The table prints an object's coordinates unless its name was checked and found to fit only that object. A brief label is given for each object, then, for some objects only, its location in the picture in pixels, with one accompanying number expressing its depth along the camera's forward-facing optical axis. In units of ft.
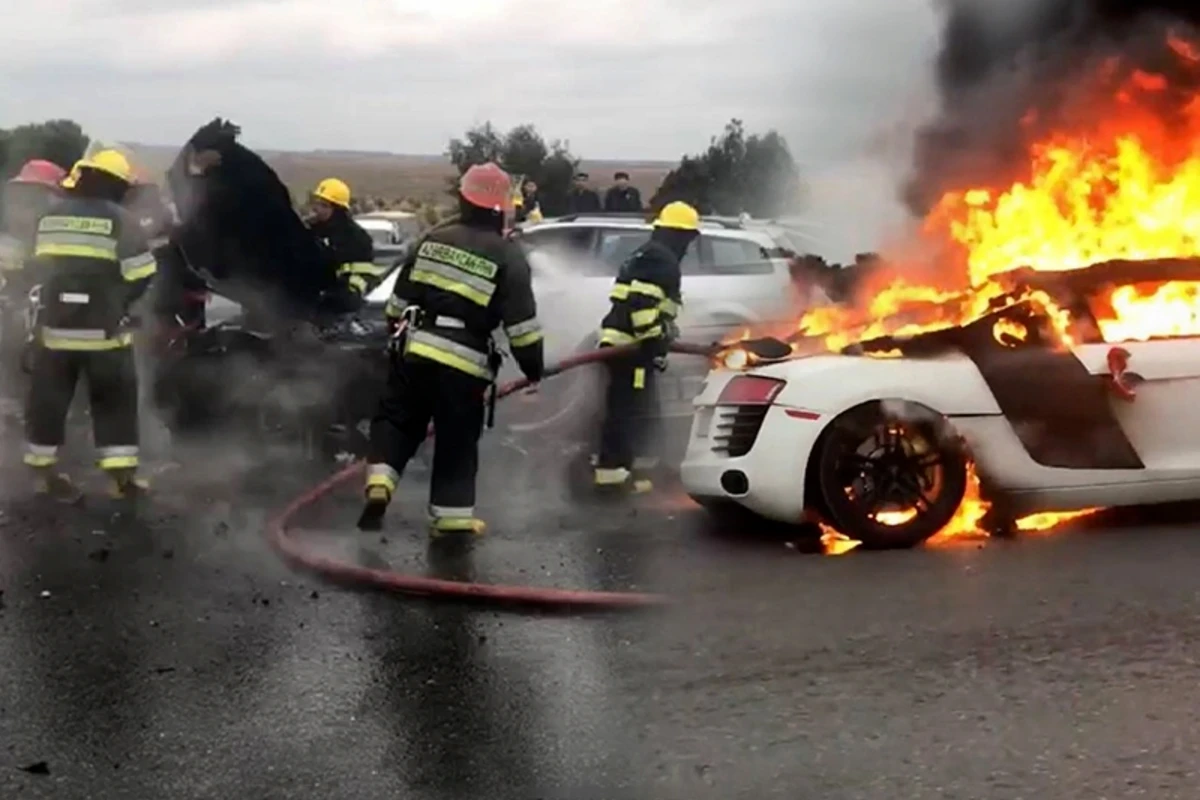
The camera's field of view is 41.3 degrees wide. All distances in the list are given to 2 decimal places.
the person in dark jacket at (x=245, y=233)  32.96
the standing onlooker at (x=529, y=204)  49.06
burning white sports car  23.57
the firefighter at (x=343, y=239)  34.60
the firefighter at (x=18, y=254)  36.86
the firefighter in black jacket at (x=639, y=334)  30.83
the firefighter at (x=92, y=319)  29.19
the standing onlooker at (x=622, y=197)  55.67
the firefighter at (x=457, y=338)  25.53
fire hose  20.29
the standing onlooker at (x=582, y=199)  57.72
